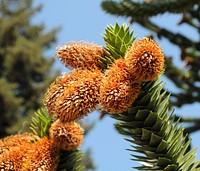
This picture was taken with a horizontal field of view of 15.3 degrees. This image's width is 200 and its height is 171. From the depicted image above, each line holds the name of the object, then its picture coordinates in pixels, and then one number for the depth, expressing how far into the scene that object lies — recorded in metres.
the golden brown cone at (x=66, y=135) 1.17
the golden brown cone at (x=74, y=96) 1.04
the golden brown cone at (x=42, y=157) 1.13
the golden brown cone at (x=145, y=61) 1.05
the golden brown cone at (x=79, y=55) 1.11
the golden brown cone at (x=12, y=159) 1.15
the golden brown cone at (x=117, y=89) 1.03
